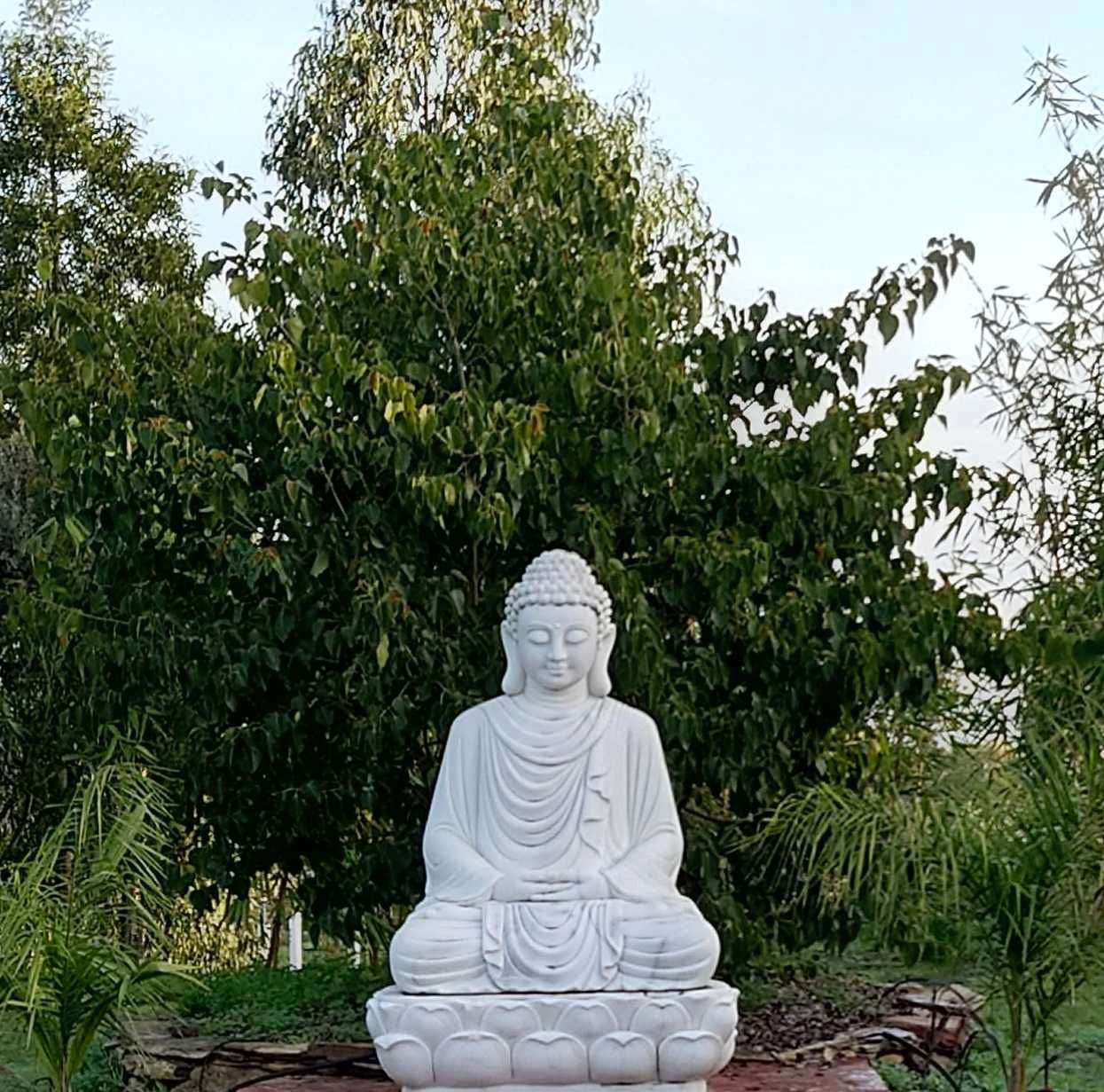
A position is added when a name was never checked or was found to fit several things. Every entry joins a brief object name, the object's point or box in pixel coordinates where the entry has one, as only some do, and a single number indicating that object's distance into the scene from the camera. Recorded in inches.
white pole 362.6
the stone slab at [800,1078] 209.3
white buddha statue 178.2
